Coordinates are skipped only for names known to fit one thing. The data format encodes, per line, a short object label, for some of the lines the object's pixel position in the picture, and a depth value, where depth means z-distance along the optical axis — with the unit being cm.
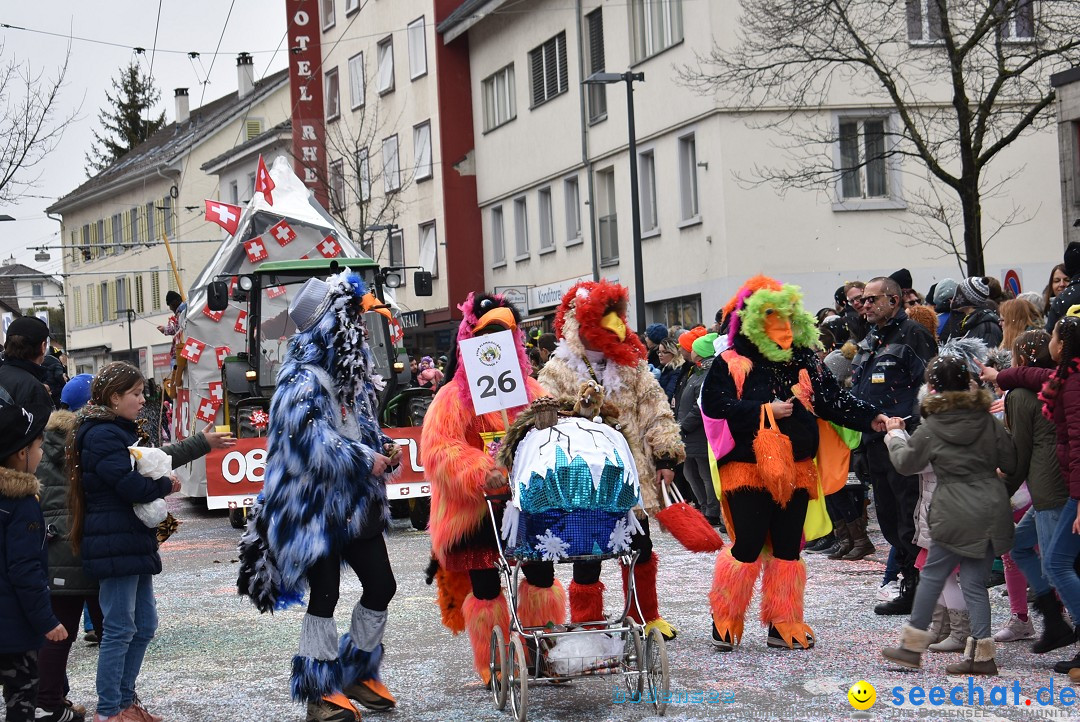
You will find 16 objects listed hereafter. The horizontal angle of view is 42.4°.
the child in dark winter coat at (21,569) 550
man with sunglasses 901
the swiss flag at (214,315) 1811
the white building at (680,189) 2434
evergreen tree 7444
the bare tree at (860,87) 2166
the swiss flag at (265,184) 1908
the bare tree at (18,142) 2103
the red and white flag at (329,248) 1842
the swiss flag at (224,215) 1945
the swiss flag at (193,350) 1784
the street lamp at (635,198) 2128
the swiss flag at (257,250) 1818
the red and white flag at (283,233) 1817
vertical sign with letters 4325
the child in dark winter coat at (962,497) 683
